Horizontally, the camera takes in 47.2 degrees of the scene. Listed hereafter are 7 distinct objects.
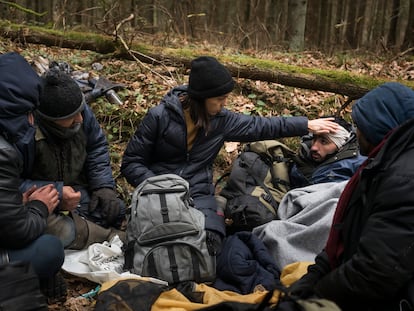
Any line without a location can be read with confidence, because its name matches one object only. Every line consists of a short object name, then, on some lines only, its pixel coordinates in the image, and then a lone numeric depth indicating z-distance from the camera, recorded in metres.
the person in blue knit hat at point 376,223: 2.09
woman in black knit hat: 3.86
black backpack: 4.06
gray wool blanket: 3.64
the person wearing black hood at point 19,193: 2.79
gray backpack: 3.35
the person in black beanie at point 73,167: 3.51
